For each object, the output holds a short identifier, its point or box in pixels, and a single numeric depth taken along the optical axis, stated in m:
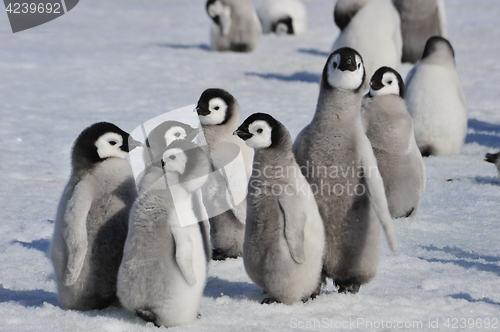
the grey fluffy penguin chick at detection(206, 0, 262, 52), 21.09
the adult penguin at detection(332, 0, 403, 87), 14.95
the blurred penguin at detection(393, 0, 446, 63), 18.69
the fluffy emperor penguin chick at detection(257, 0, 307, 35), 26.23
